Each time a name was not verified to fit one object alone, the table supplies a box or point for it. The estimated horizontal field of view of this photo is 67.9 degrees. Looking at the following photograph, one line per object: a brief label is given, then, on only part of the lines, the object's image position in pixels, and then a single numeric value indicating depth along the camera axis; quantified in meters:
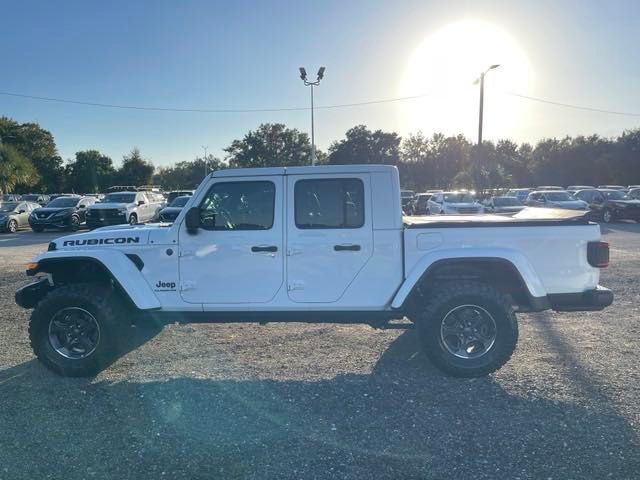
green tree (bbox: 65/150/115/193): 65.44
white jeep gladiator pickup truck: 4.53
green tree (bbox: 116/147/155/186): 66.44
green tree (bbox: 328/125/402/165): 54.97
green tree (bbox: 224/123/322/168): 52.44
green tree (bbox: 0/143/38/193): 40.75
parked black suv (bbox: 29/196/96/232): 21.11
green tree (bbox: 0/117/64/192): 56.72
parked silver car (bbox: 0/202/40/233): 21.31
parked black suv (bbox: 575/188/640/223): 22.27
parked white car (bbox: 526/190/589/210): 22.11
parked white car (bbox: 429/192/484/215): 19.50
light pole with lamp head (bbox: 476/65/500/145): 26.27
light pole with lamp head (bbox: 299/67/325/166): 25.55
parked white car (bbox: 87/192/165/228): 20.72
